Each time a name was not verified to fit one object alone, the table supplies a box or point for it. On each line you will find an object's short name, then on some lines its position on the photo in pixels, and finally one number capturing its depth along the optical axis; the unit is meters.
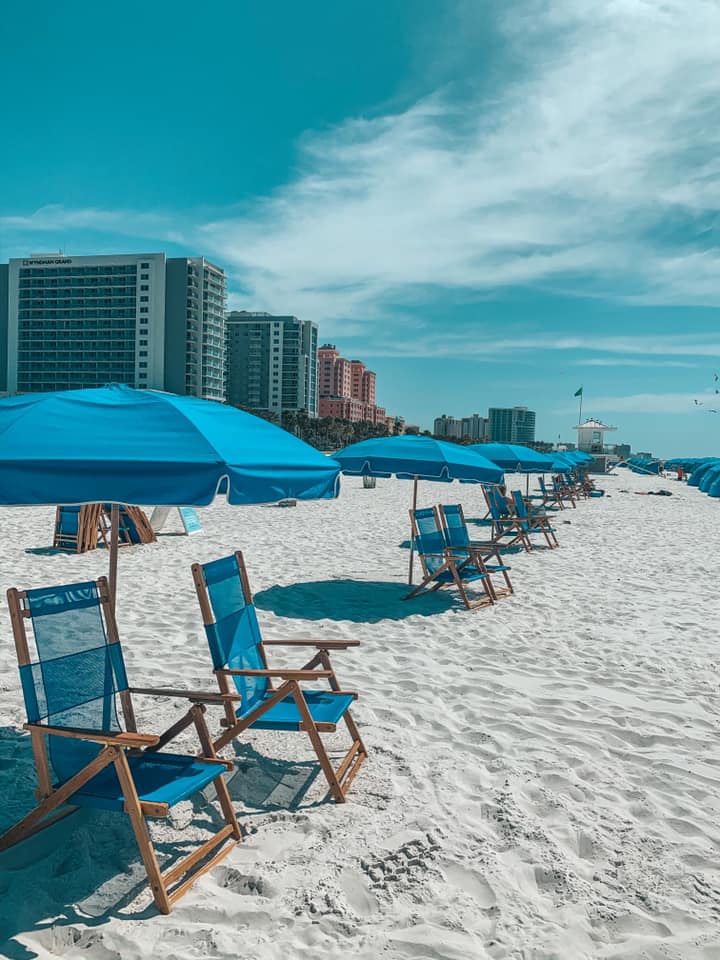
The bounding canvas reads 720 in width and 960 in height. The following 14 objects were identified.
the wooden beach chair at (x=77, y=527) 9.82
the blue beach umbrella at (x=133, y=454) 2.76
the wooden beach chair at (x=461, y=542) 7.64
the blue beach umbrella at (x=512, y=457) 13.37
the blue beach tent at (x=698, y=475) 40.25
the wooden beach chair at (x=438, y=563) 7.45
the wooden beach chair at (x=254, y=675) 3.22
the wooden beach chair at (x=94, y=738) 2.50
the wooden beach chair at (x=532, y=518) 12.12
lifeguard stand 66.44
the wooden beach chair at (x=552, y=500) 19.98
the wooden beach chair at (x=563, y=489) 21.90
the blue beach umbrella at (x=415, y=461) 7.06
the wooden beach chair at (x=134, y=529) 10.41
